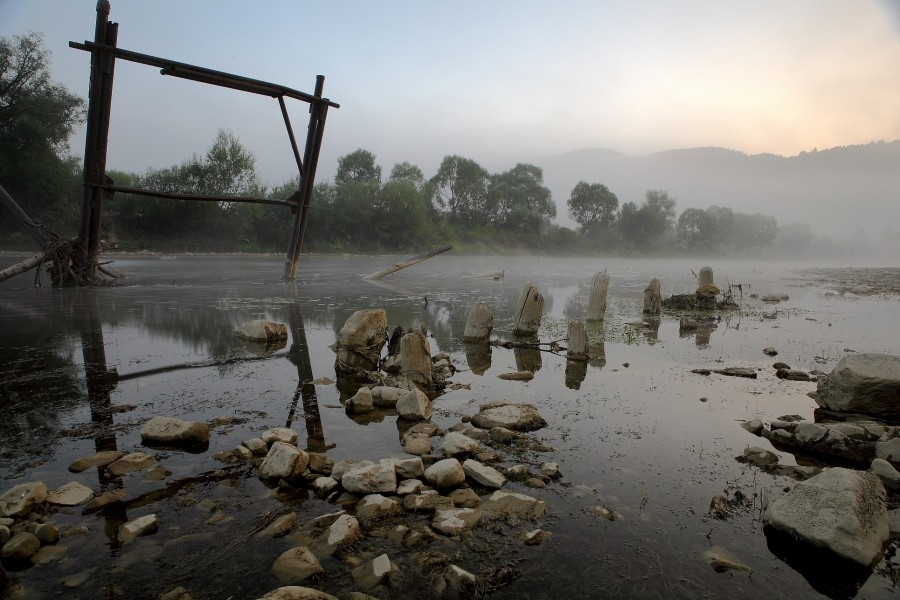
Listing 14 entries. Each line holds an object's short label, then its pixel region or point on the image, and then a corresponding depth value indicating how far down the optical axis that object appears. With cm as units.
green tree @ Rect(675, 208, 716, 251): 12494
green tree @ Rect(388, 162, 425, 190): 9731
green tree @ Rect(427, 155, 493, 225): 9800
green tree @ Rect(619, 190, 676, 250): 11500
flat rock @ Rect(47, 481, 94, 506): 364
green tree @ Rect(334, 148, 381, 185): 9325
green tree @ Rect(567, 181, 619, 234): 11456
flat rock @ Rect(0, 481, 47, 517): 342
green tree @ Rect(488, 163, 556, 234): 9856
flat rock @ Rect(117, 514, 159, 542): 329
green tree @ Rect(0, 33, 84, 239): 4097
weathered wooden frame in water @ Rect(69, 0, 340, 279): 1322
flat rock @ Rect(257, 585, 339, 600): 260
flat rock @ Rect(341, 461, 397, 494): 391
